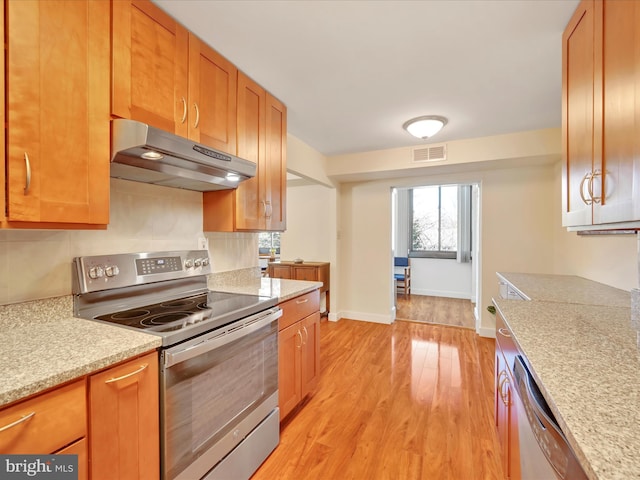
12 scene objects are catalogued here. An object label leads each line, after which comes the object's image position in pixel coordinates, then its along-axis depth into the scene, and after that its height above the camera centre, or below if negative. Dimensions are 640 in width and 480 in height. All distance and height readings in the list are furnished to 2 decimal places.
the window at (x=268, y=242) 6.90 -0.05
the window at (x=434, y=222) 6.05 +0.39
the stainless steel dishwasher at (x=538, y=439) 0.62 -0.49
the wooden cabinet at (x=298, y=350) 1.85 -0.77
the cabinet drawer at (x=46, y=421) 0.73 -0.49
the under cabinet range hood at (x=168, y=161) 1.20 +0.38
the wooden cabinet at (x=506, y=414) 1.15 -0.79
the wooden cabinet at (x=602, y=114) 0.95 +0.50
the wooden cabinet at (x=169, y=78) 1.27 +0.83
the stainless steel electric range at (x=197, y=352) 1.14 -0.51
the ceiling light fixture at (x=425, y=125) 2.59 +1.05
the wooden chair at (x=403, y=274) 5.85 -0.70
